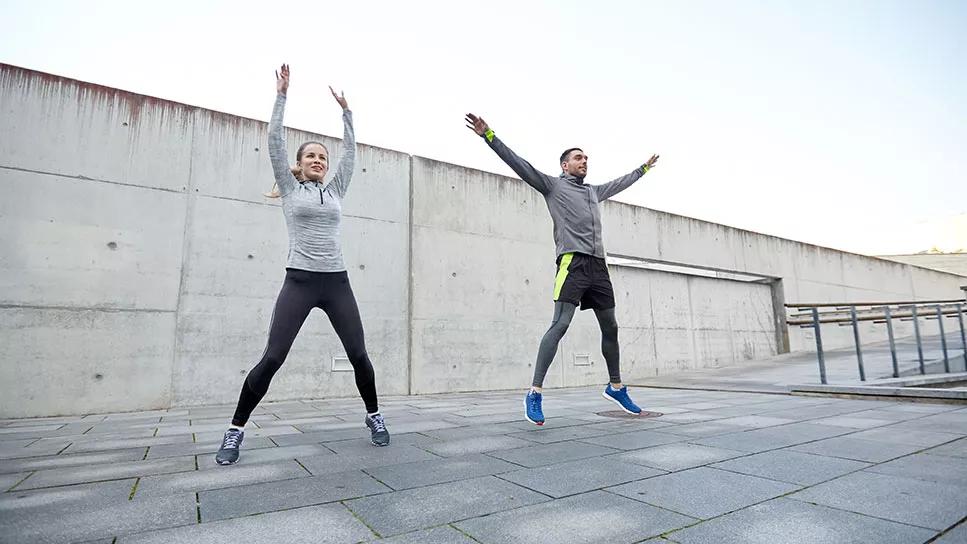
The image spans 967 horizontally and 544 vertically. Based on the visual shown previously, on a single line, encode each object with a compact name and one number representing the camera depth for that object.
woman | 2.48
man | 3.47
